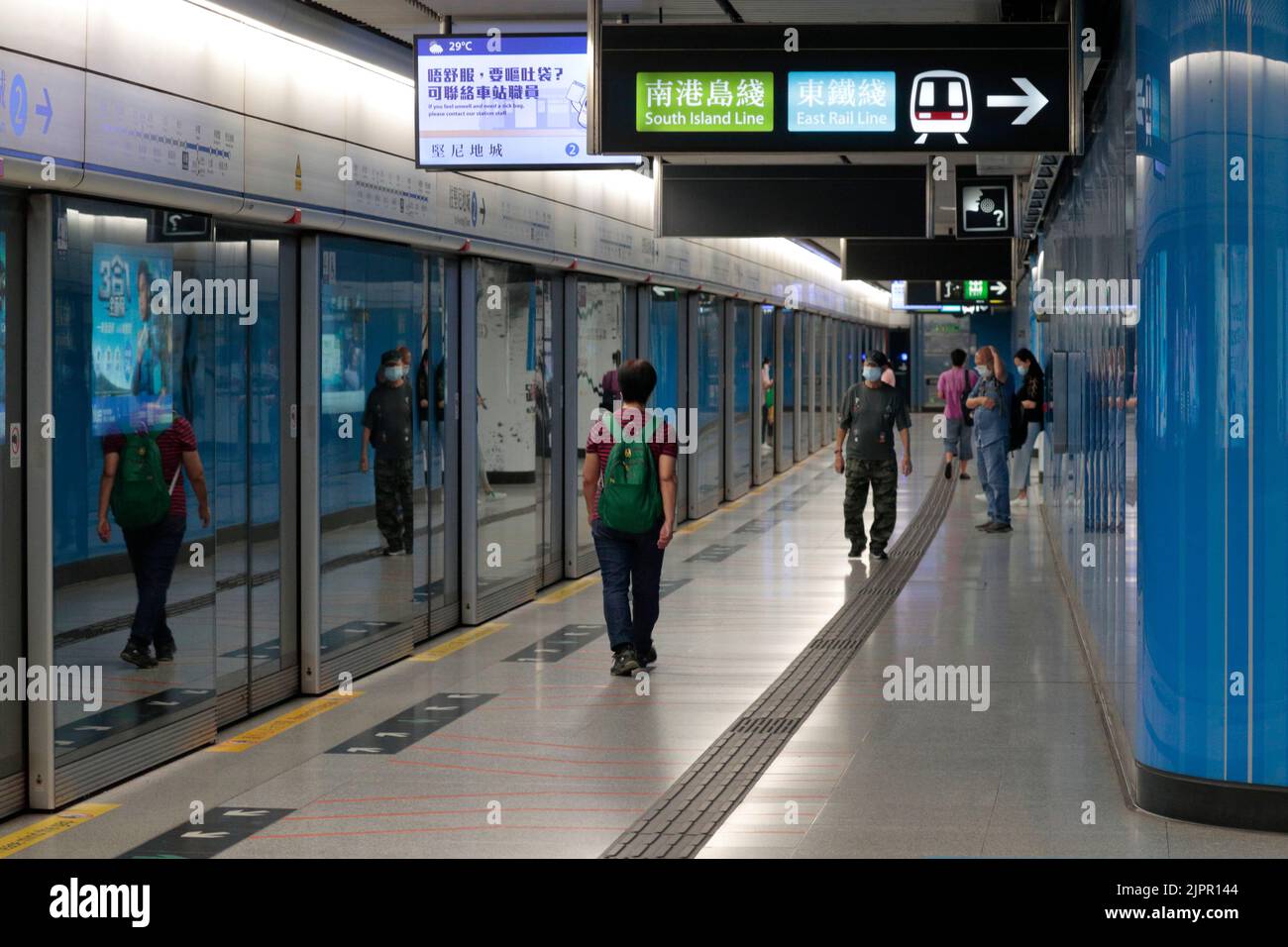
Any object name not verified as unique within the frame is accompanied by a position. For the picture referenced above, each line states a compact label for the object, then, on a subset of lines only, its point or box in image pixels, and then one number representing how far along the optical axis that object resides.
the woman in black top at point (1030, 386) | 15.93
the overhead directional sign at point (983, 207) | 15.05
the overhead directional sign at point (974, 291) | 22.00
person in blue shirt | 15.19
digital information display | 8.19
